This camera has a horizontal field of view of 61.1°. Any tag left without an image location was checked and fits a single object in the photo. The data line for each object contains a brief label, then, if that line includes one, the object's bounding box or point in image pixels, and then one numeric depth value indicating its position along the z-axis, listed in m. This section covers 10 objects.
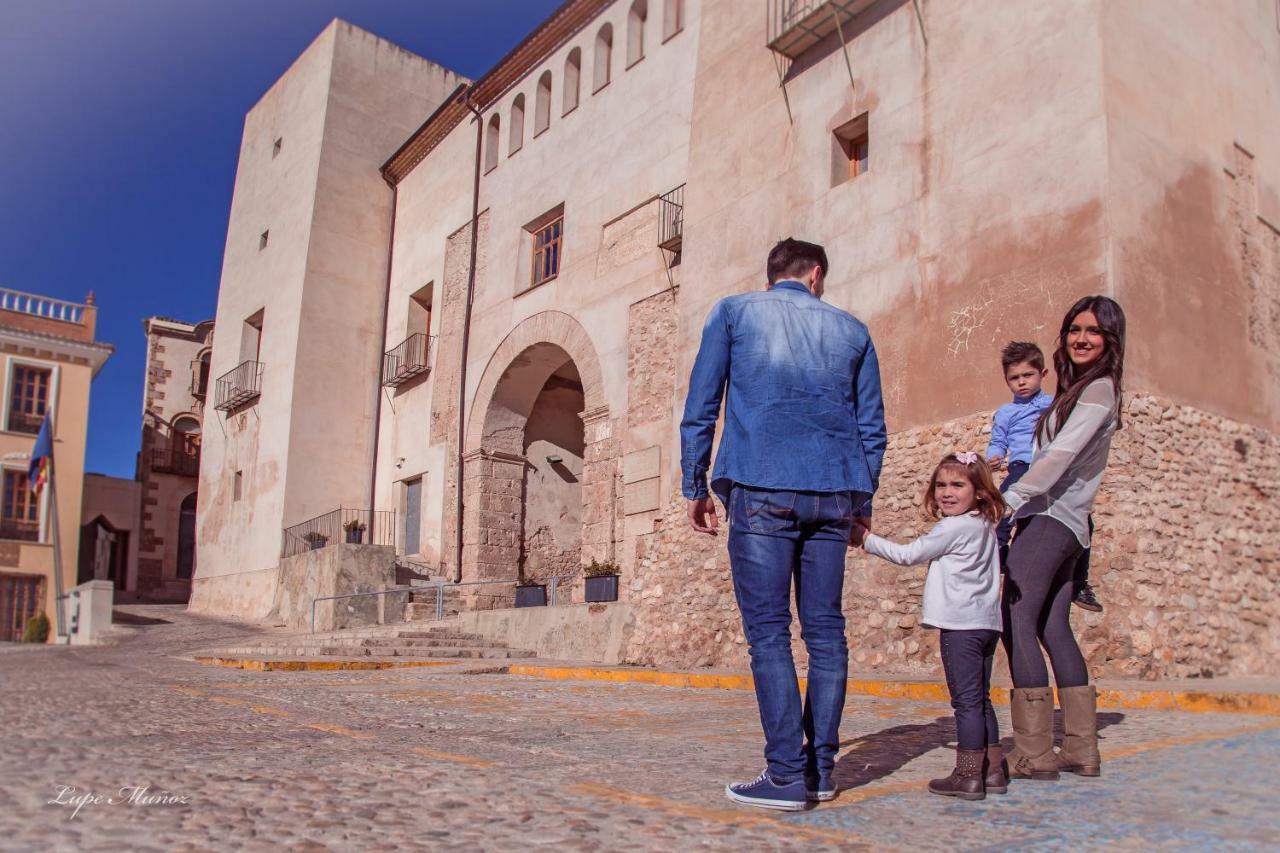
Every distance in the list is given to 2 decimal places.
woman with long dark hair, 3.45
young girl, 3.25
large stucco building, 8.91
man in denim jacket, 3.08
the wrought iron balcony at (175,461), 32.66
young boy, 4.61
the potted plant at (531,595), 15.38
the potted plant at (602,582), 13.50
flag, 27.70
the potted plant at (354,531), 19.73
